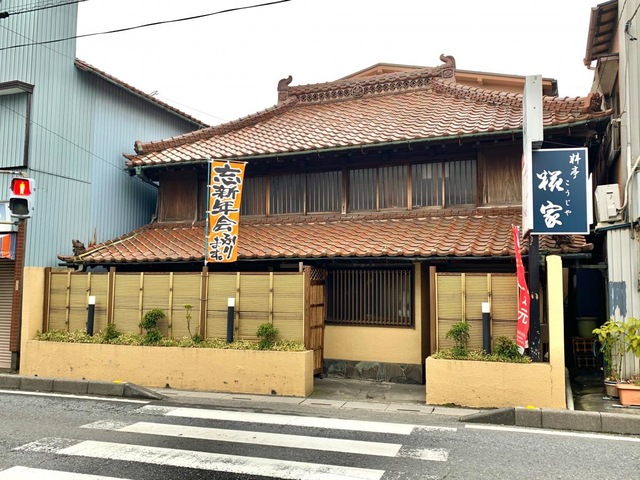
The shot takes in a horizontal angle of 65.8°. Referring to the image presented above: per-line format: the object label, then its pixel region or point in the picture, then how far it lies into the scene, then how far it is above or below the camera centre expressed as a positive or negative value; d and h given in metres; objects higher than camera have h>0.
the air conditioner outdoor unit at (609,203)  9.82 +1.76
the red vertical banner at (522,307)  8.73 -0.28
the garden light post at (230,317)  10.88 -0.61
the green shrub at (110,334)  11.71 -1.09
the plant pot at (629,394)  8.47 -1.75
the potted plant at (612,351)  8.92 -1.10
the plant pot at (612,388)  9.09 -1.78
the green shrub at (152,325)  11.28 -0.84
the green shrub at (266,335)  10.50 -0.97
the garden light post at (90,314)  12.01 -0.63
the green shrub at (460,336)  9.32 -0.87
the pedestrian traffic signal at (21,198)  7.95 +1.45
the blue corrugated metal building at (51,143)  13.16 +4.10
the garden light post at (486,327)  9.25 -0.68
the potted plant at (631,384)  8.37 -1.61
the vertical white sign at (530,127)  8.62 +2.89
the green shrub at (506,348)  9.02 -1.05
